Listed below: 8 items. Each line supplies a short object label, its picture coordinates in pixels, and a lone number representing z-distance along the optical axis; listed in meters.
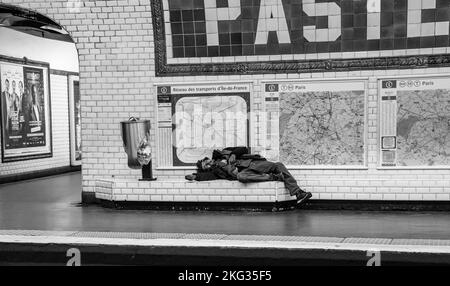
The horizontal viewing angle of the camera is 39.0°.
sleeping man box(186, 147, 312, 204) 8.33
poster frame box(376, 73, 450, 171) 8.34
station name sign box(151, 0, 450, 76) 8.34
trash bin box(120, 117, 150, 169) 8.70
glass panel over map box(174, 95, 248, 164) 8.91
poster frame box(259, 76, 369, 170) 8.55
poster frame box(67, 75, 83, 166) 14.45
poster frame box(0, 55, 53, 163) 12.10
